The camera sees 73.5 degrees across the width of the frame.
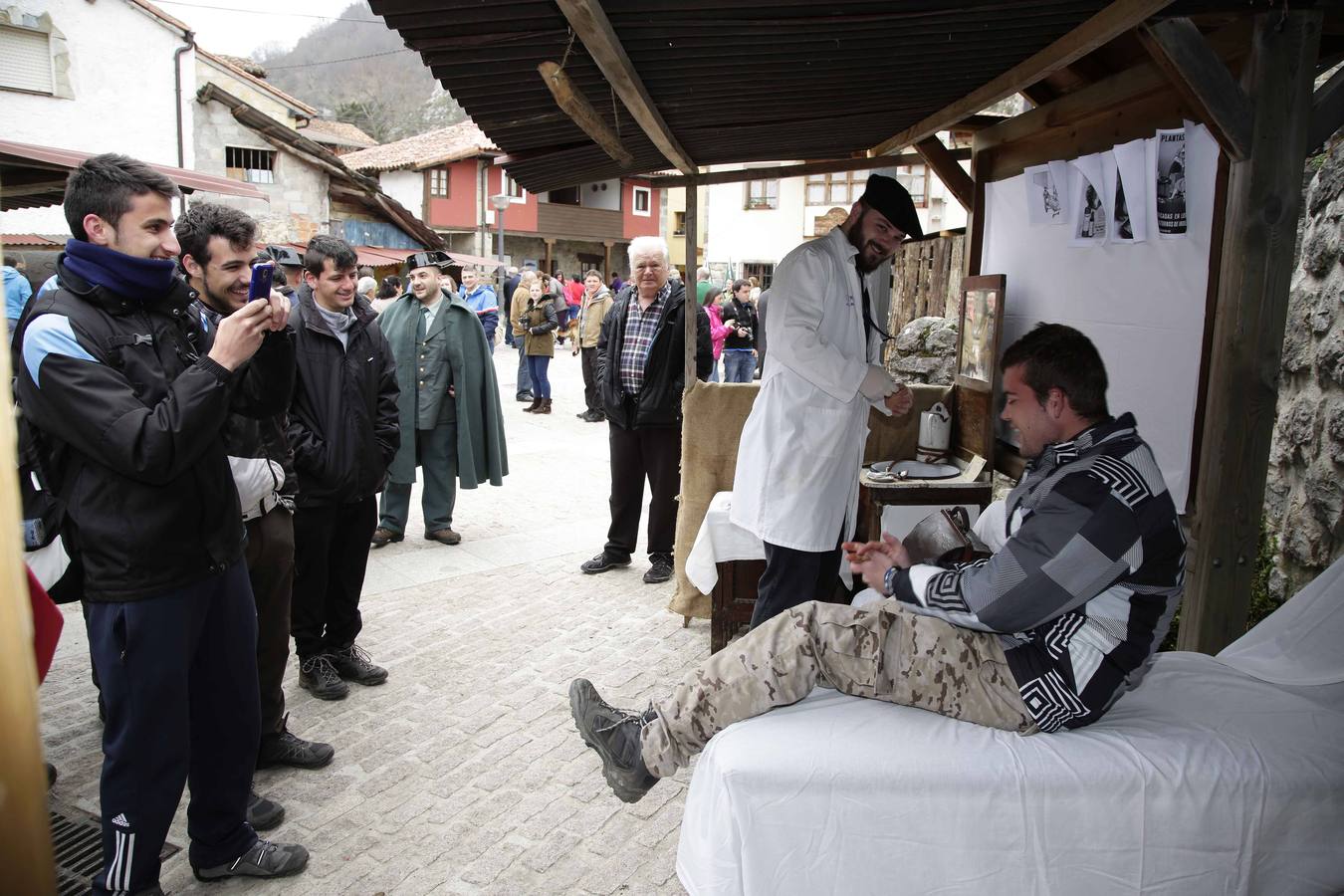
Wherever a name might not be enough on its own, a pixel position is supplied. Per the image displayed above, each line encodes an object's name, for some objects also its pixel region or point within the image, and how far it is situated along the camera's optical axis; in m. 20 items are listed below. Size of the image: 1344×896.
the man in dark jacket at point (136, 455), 2.29
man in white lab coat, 3.66
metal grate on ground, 2.81
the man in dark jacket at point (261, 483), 2.99
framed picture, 4.53
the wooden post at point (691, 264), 4.91
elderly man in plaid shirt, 5.65
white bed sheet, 2.30
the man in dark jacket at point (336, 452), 3.91
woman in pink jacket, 13.20
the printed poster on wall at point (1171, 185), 3.35
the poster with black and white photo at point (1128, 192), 3.52
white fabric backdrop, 3.30
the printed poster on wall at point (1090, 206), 3.82
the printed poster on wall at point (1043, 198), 4.18
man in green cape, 6.08
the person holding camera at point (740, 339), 13.63
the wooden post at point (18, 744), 0.54
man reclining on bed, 2.33
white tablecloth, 4.43
